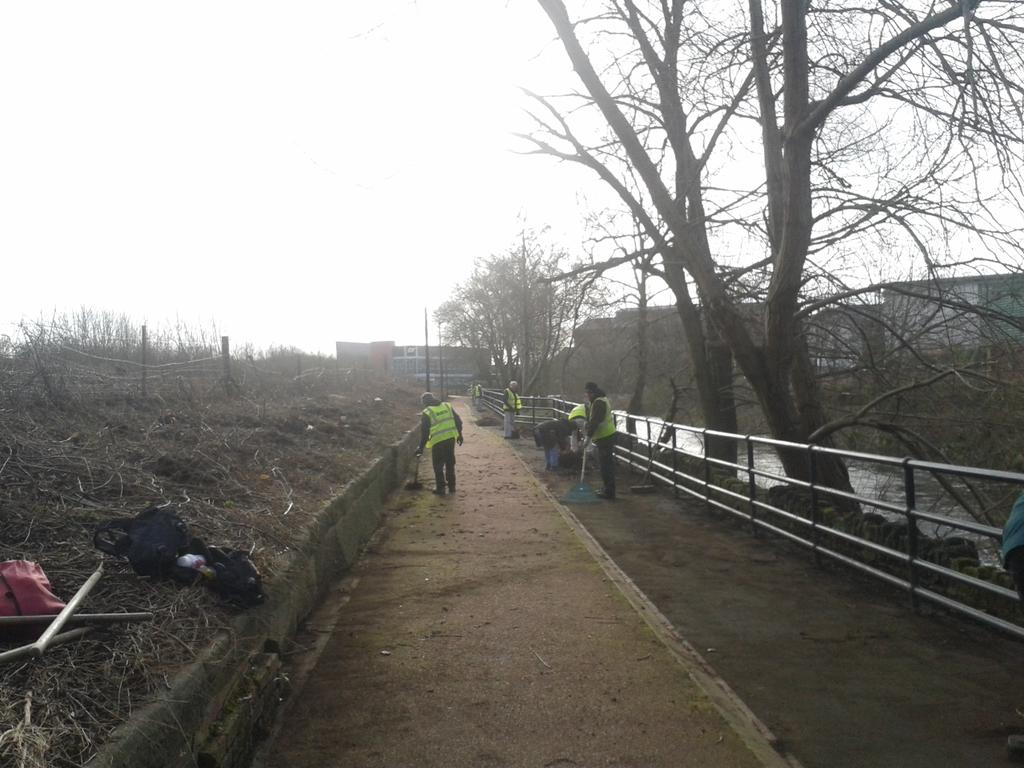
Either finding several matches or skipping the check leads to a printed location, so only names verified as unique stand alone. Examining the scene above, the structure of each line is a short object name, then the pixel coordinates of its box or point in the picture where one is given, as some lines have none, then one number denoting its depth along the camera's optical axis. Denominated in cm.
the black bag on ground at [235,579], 537
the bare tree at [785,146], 892
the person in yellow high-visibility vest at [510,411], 2748
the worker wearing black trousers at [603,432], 1364
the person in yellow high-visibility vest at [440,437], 1445
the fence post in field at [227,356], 1692
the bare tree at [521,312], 4431
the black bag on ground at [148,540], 512
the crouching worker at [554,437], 1730
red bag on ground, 409
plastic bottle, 525
